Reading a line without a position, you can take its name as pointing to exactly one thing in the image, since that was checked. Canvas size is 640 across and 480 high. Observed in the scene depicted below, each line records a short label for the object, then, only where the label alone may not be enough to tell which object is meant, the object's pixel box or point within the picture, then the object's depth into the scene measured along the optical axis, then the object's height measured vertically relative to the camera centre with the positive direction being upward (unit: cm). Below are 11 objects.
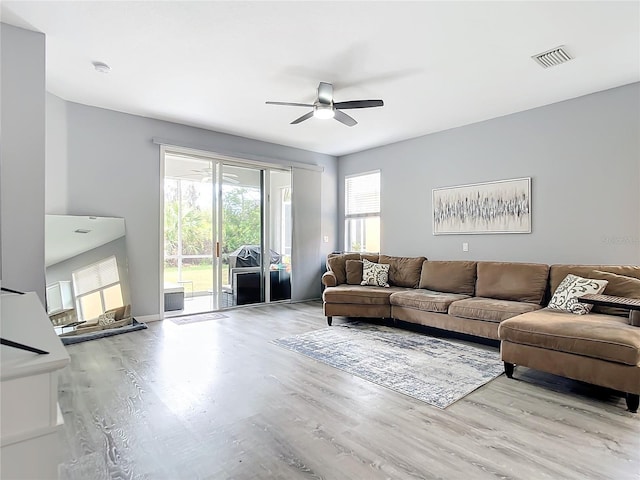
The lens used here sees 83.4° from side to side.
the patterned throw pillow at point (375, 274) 523 -49
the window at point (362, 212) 640 +54
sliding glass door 555 +14
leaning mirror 412 -37
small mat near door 495 -108
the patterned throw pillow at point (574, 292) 324 -49
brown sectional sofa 250 -67
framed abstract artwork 453 +45
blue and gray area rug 280 -113
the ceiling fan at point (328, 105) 349 +136
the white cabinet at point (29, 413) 72 -35
